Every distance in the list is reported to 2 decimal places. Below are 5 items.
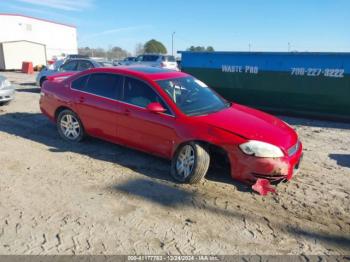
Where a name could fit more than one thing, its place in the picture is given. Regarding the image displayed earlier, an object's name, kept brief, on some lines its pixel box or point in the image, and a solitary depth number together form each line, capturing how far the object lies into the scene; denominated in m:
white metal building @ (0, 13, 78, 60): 42.91
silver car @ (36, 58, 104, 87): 12.68
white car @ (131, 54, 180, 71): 24.63
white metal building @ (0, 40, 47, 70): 30.88
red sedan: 4.45
